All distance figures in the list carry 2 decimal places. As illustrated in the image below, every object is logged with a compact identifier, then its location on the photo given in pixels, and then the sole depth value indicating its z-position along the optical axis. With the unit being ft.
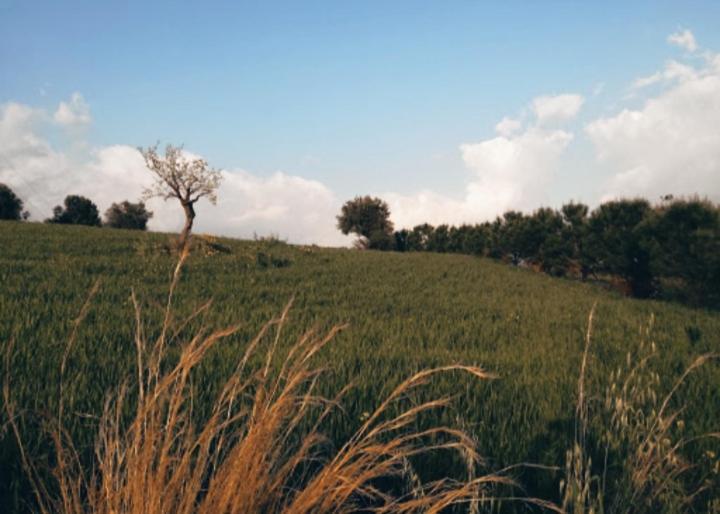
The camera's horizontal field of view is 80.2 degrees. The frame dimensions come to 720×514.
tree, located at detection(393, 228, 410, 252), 215.31
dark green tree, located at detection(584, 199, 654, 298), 77.66
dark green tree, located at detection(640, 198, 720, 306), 60.70
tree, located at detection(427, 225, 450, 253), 178.81
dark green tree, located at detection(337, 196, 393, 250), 237.04
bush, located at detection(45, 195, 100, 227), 228.10
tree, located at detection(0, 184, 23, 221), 198.57
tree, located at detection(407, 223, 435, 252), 195.46
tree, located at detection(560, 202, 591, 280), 93.38
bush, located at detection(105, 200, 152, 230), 262.06
